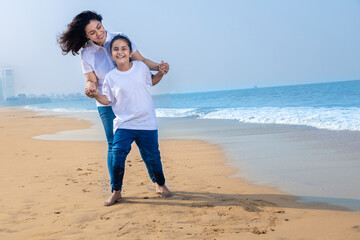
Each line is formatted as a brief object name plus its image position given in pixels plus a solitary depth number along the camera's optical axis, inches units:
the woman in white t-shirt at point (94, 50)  143.5
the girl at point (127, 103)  139.8
